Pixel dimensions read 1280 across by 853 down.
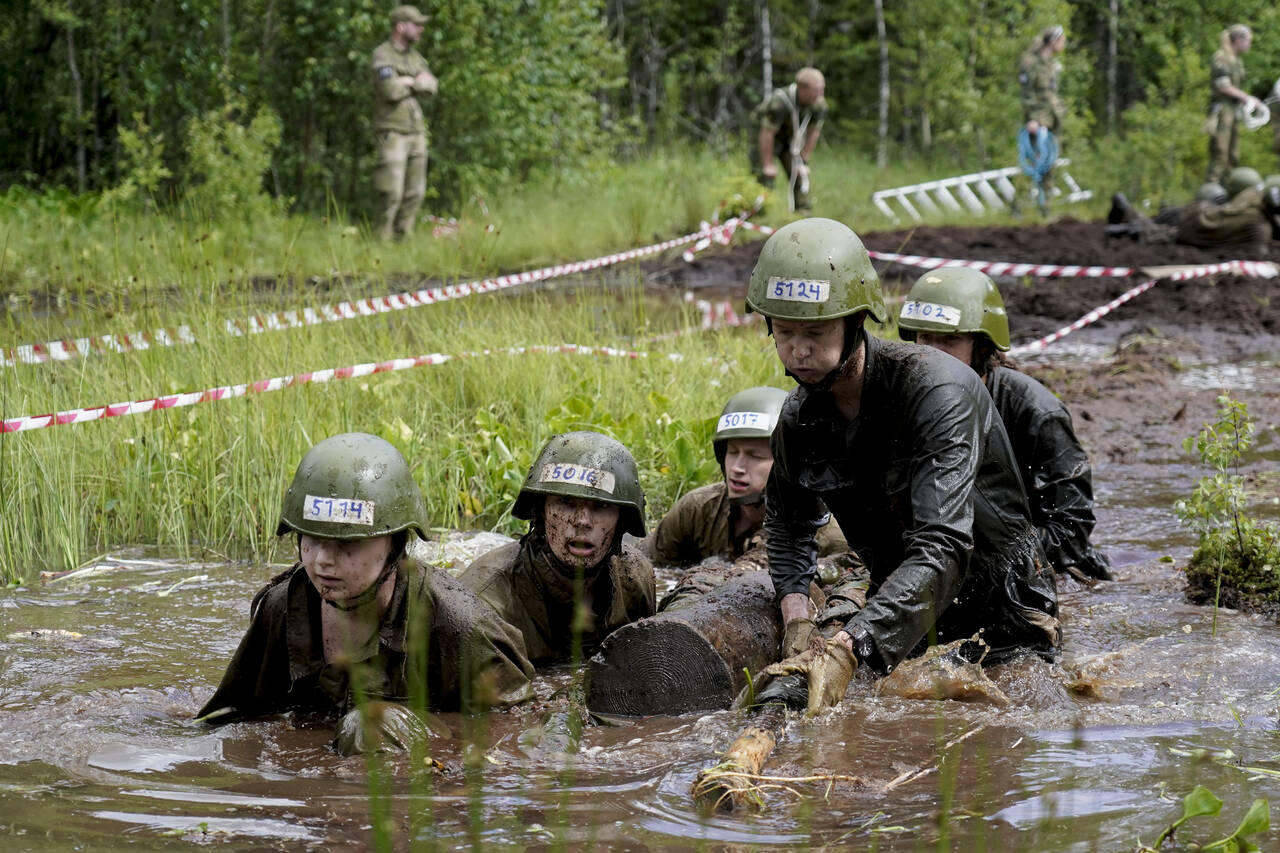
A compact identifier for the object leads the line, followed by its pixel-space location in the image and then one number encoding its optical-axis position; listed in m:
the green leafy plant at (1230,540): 12.11
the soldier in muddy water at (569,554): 11.01
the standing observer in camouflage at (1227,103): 40.84
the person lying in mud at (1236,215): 33.09
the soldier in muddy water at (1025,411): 12.20
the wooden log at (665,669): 10.10
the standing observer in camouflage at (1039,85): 44.09
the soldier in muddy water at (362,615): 9.28
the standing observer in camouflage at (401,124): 34.34
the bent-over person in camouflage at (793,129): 39.53
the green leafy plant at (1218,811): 6.57
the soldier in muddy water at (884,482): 8.62
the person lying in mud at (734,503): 13.35
